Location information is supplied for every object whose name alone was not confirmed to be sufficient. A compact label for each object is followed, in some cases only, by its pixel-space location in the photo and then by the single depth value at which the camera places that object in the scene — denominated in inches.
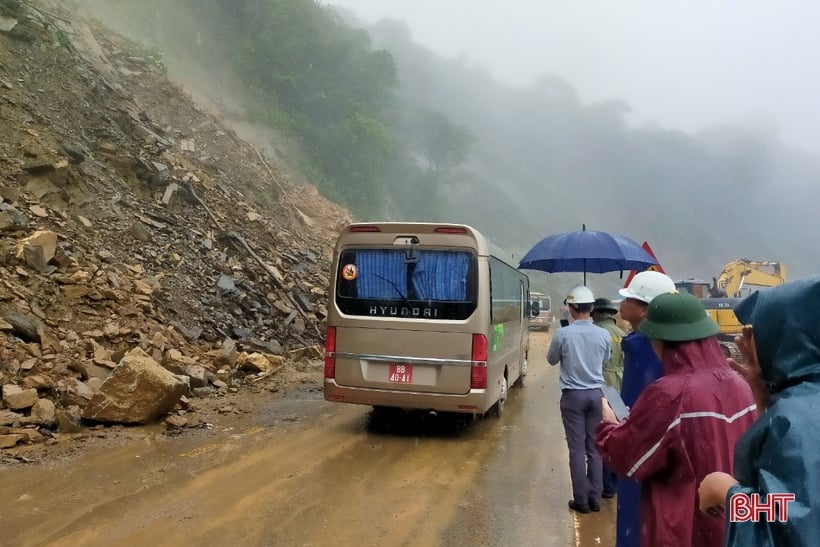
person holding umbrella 191.3
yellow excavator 801.1
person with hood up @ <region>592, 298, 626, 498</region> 211.9
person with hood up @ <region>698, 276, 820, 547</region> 47.4
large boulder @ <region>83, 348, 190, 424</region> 269.1
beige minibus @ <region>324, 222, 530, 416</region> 271.3
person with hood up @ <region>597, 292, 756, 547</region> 83.5
